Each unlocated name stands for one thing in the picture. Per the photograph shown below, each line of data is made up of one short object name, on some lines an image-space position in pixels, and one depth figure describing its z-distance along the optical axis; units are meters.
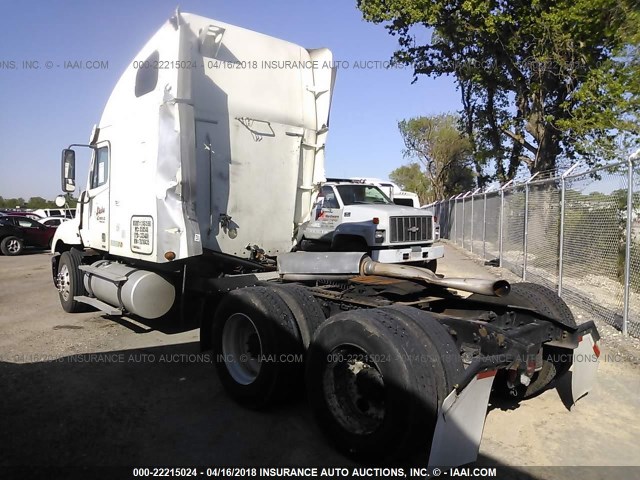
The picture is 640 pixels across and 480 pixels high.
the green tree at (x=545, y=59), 15.47
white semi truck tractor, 3.23
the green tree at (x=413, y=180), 68.50
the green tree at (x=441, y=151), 51.66
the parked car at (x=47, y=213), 30.92
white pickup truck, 10.11
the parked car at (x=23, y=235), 19.94
